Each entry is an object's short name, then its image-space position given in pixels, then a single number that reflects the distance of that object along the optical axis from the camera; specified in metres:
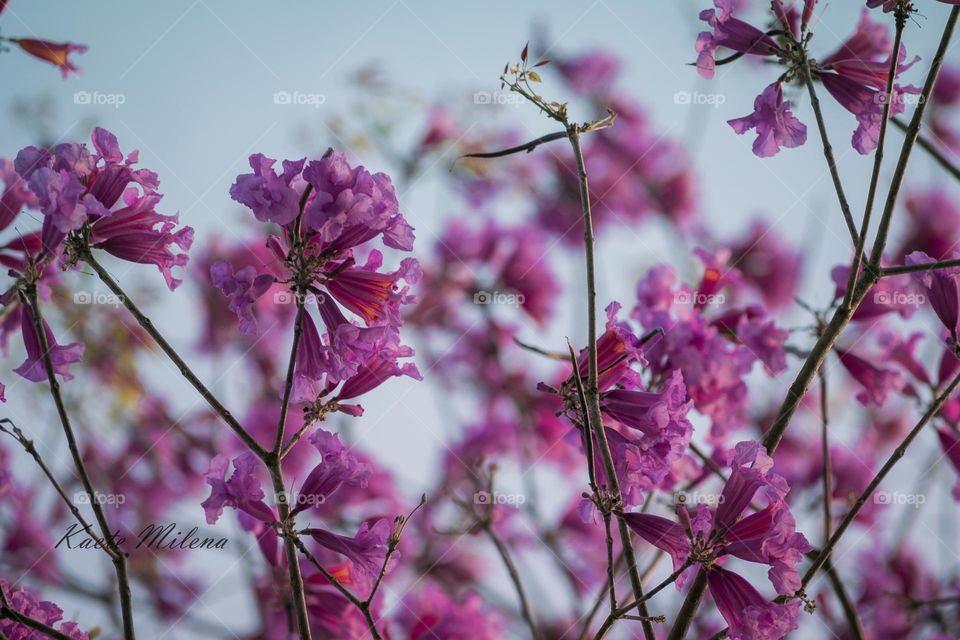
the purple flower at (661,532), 1.83
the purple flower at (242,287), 1.95
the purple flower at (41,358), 2.03
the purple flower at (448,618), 2.99
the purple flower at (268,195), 1.85
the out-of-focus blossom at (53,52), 2.56
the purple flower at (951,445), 2.79
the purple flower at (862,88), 2.19
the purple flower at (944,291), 2.14
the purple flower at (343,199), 1.84
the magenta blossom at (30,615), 1.96
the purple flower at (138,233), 2.08
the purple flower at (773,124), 2.20
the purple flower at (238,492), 1.87
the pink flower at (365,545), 1.93
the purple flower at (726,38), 2.18
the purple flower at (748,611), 1.77
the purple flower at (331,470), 1.93
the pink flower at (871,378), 2.82
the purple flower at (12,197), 2.29
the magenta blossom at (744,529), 1.77
